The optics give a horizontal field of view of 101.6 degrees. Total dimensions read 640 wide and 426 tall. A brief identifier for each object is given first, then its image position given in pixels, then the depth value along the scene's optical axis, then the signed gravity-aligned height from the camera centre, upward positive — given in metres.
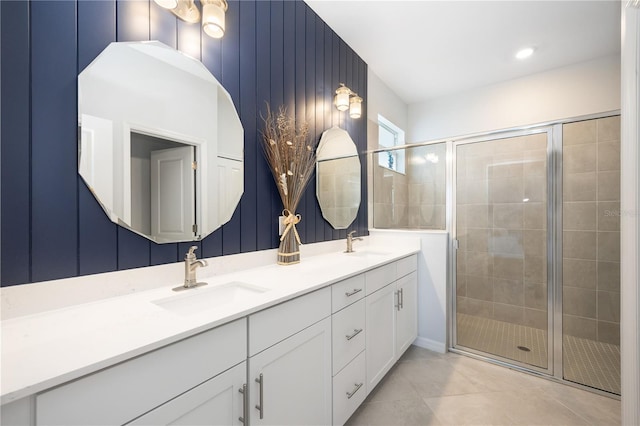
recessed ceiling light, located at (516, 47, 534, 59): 2.43 +1.54
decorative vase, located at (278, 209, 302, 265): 1.62 -0.19
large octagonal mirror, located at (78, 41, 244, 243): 0.98 +0.32
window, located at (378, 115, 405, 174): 2.80 +0.89
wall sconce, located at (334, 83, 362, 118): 2.20 +0.99
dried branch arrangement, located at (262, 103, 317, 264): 1.61 +0.32
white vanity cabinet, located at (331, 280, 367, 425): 1.29 -0.71
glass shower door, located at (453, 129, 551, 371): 2.21 -0.27
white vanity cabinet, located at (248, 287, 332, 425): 0.92 -0.59
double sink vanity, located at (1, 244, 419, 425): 0.56 -0.39
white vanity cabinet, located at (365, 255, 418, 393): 1.61 -0.72
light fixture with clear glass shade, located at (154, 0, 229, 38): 1.19 +0.93
